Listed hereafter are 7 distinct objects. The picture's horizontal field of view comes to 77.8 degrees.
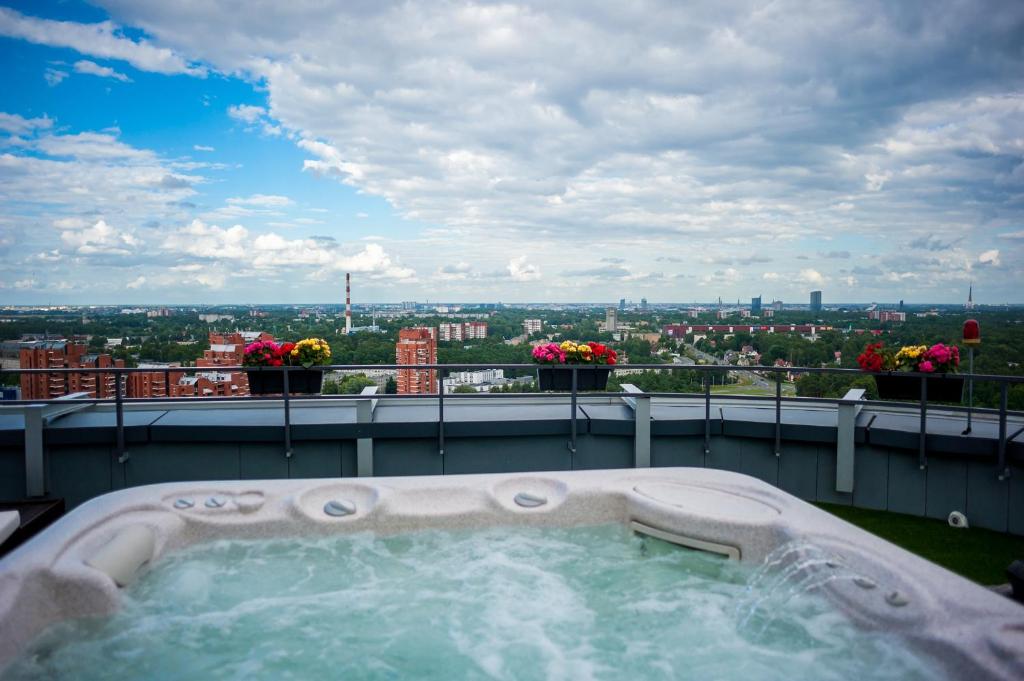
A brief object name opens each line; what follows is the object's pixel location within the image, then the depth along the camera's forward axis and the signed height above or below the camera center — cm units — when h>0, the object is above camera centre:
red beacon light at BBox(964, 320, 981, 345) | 488 -20
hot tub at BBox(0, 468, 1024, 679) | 223 -122
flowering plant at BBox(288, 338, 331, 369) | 491 -37
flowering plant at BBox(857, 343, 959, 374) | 443 -37
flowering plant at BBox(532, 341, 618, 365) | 514 -40
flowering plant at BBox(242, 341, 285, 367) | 491 -40
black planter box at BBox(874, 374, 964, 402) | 442 -58
